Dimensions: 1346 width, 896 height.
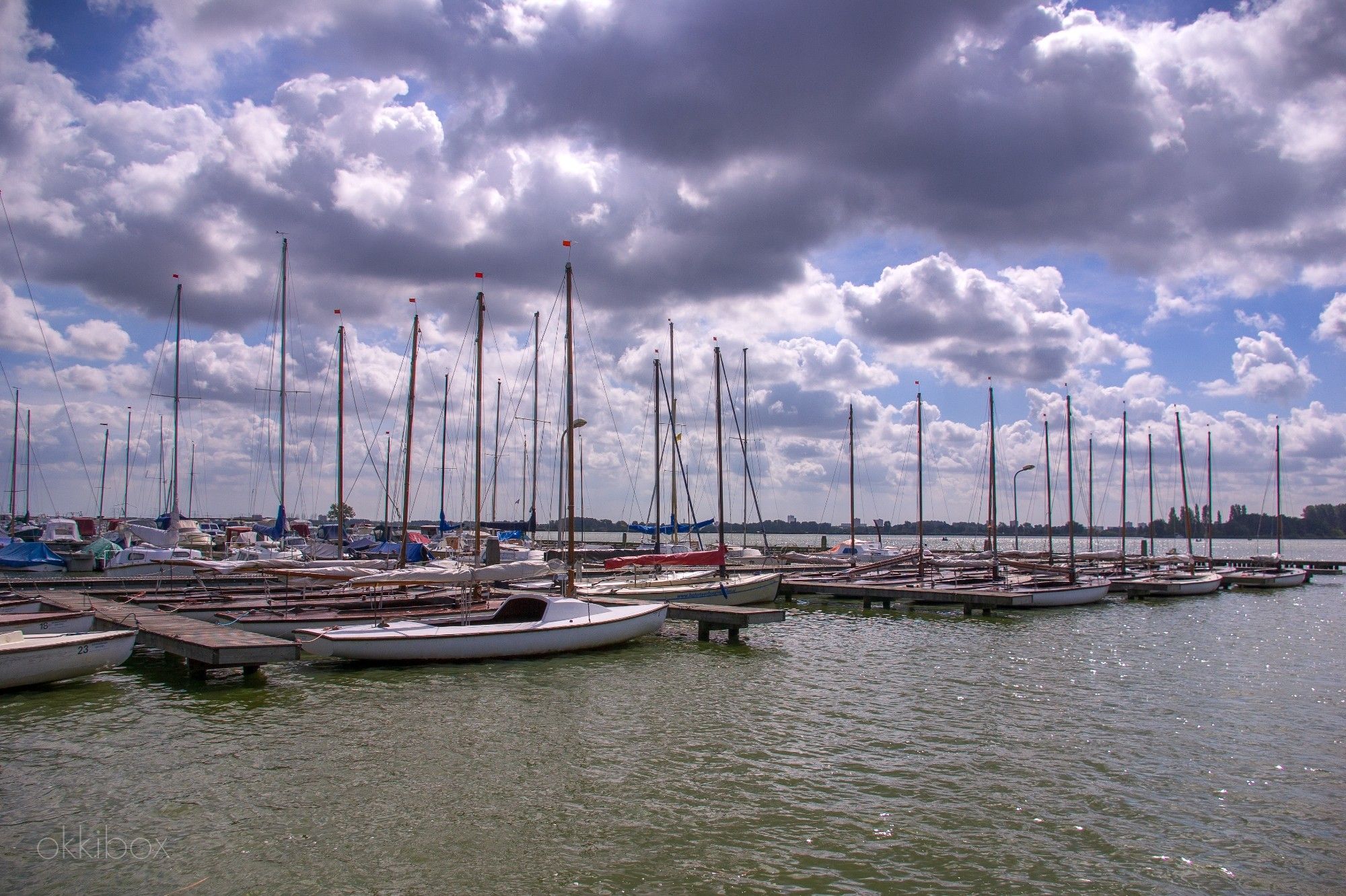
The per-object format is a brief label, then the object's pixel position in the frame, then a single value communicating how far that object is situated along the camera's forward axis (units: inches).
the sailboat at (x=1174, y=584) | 2091.5
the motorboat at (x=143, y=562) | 1905.8
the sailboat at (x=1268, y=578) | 2442.2
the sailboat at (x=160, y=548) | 1914.4
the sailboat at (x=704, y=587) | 1355.8
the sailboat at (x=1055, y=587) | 1748.3
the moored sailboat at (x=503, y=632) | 877.8
